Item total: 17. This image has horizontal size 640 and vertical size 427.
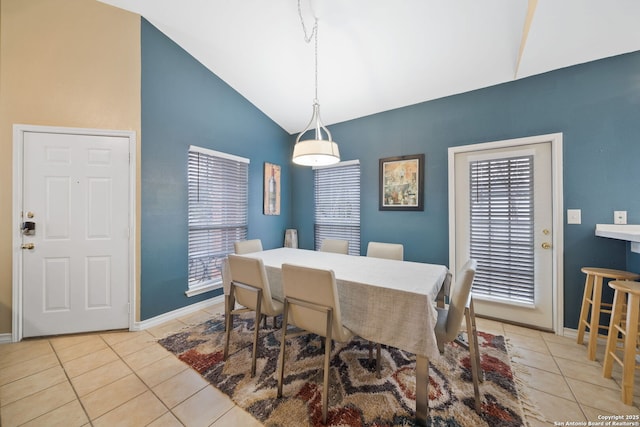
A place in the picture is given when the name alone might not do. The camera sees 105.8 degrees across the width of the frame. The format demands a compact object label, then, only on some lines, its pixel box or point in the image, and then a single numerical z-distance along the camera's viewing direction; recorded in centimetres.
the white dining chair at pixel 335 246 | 296
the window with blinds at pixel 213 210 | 313
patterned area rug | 149
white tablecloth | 141
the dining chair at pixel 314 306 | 147
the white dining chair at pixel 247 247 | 281
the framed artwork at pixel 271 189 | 405
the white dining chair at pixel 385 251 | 260
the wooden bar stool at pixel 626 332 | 156
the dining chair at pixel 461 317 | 148
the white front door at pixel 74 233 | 236
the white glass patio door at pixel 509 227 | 252
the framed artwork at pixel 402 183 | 321
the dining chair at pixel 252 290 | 185
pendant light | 207
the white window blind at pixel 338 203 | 383
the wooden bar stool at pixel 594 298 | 200
